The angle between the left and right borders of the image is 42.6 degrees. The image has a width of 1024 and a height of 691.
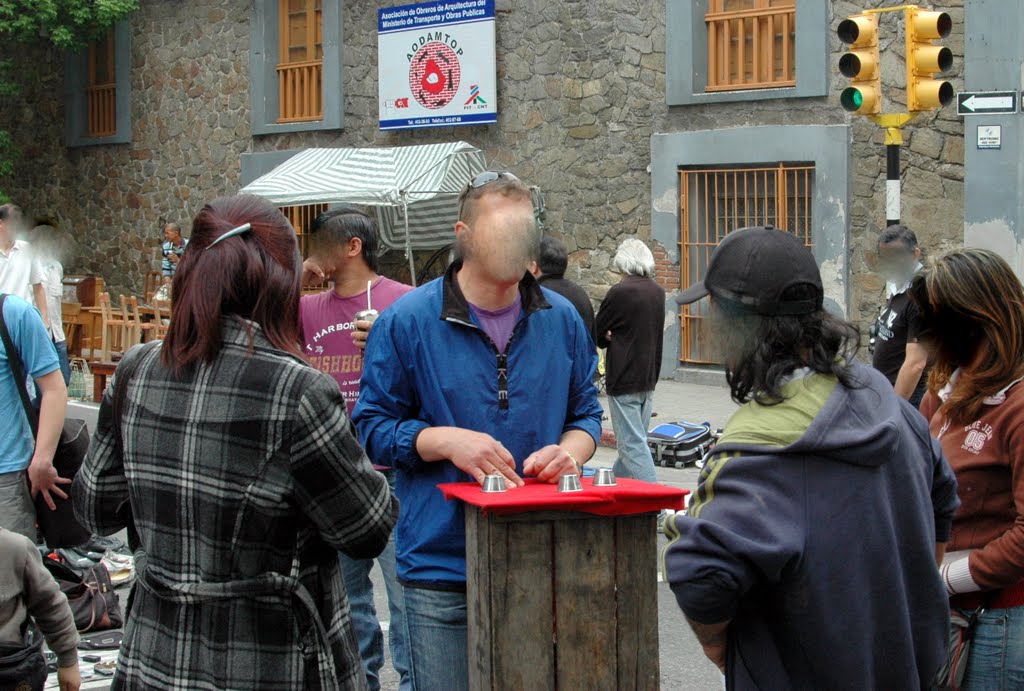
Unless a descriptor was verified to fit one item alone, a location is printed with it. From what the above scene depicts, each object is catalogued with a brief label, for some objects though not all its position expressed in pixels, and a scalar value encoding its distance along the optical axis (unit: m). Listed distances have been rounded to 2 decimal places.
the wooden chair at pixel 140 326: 15.01
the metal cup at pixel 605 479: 3.25
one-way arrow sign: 12.01
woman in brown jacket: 3.06
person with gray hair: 9.02
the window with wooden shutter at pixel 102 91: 23.73
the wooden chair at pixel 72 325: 16.47
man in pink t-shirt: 4.84
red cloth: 3.08
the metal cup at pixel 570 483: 3.20
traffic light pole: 10.86
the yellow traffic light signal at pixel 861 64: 10.84
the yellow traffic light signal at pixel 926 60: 10.71
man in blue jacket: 3.45
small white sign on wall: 13.02
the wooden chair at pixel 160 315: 15.08
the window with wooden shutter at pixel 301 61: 20.41
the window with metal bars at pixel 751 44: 15.05
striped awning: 16.30
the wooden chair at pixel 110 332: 15.18
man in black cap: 2.30
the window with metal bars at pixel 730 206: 14.73
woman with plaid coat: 2.62
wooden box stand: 3.14
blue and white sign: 17.44
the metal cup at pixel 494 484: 3.20
